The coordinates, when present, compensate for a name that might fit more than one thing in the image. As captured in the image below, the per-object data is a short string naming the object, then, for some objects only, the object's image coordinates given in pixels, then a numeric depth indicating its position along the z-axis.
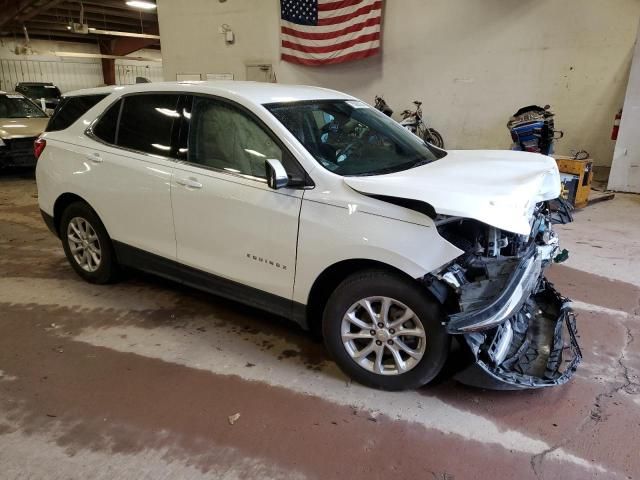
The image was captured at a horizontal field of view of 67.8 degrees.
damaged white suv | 2.41
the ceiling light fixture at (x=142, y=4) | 14.54
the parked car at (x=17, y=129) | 8.35
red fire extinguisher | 7.57
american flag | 9.72
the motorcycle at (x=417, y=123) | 9.68
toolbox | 6.49
